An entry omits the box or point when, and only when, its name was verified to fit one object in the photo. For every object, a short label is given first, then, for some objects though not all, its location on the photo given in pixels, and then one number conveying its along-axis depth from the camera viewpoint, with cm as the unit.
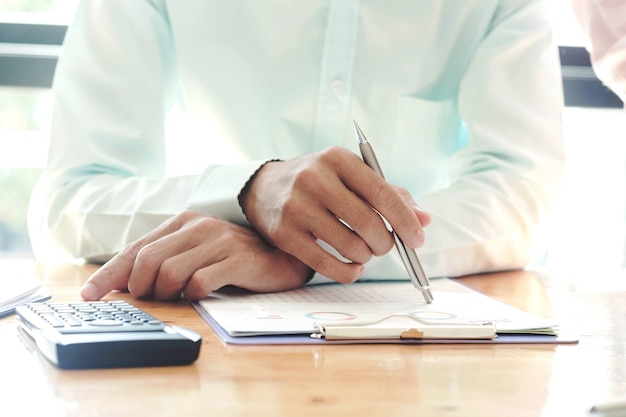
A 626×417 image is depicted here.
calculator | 79
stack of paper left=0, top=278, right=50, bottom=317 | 94
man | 124
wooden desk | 74
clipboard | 88
